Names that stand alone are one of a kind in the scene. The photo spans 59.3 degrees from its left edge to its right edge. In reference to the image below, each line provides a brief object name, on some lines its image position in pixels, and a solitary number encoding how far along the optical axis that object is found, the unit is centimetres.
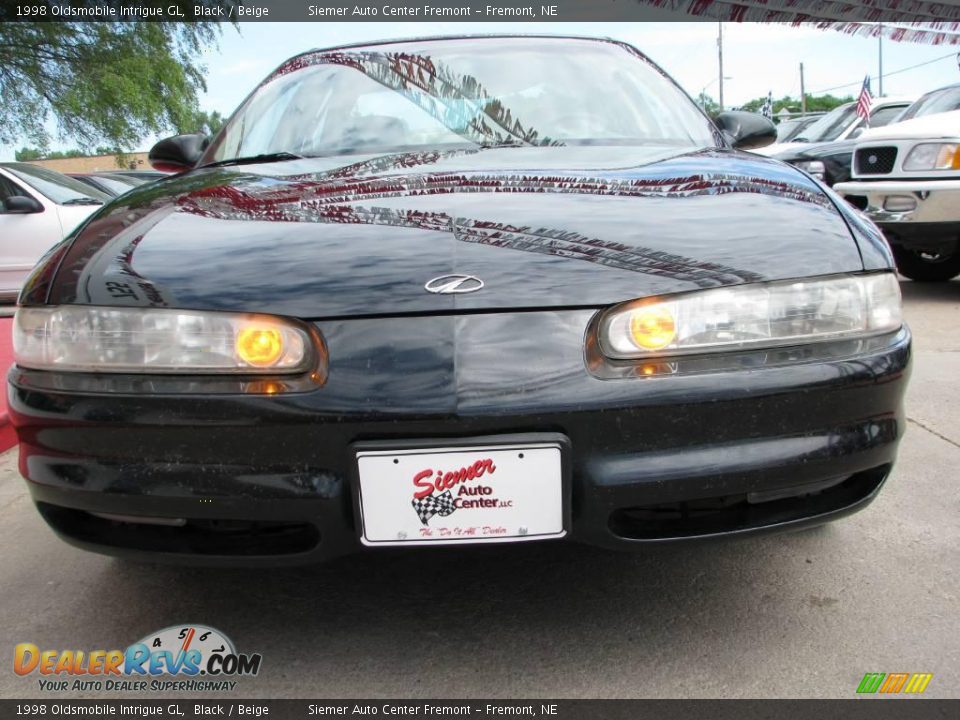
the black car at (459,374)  144
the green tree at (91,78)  1677
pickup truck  565
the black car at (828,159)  763
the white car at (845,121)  970
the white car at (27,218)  751
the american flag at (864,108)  973
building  3972
